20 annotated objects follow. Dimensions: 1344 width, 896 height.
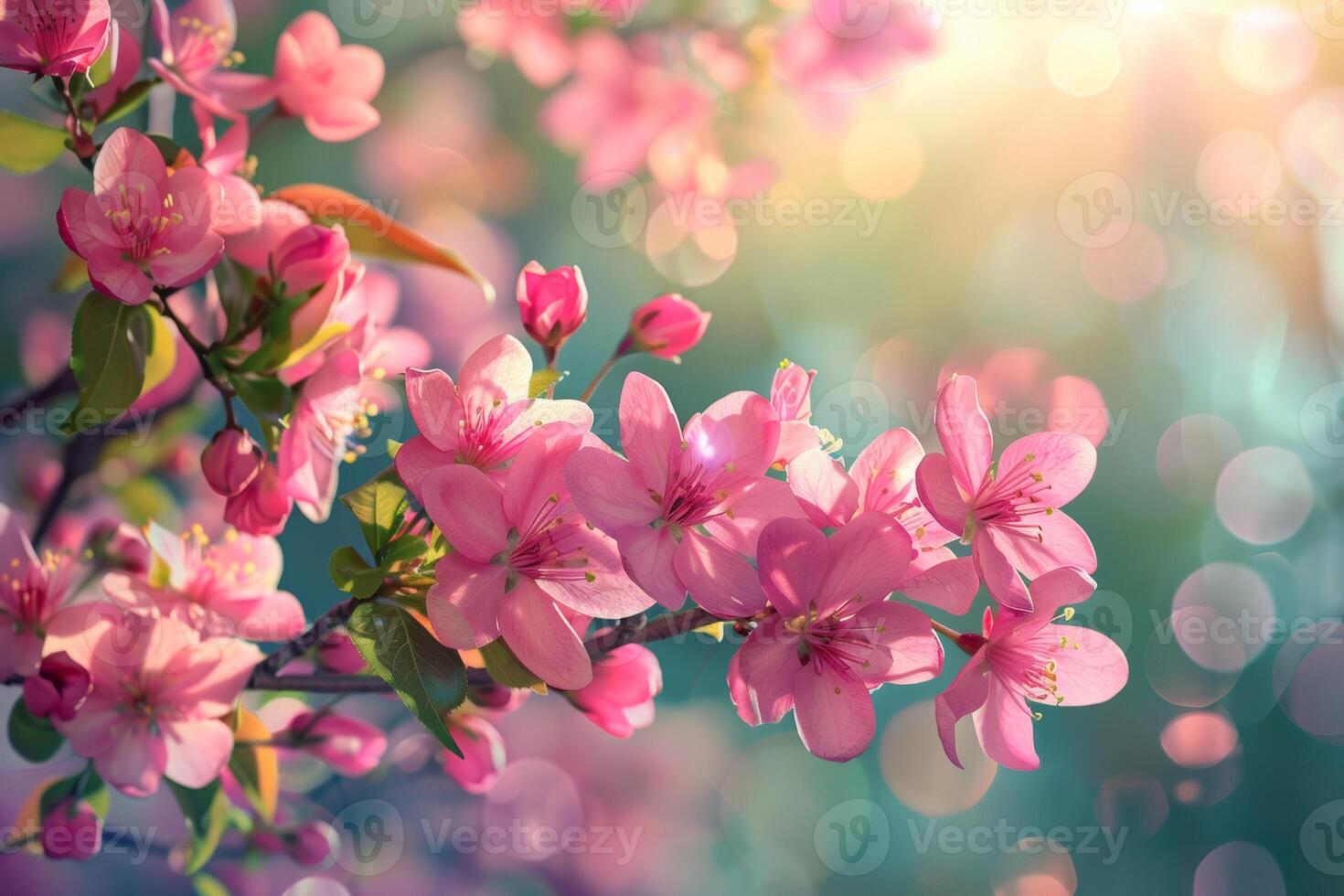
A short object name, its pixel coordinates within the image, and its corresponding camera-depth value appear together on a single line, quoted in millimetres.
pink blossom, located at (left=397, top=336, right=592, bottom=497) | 727
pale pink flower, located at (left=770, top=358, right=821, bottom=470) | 747
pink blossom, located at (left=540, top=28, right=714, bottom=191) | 1177
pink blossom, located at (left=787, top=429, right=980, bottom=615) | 720
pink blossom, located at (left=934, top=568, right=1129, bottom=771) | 721
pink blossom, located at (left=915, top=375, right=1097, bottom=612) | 724
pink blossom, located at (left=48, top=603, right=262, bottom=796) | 780
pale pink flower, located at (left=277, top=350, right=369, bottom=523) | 761
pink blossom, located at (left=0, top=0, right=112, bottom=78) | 742
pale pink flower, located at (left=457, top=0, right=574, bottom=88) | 1160
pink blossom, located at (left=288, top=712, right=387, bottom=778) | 832
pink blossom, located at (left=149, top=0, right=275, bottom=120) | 799
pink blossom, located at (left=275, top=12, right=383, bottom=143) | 814
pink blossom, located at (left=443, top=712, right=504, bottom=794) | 814
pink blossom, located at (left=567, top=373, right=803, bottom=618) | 719
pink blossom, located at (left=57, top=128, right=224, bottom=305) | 751
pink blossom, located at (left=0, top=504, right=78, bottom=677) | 790
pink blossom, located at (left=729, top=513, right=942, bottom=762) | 714
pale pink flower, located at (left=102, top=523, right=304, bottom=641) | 805
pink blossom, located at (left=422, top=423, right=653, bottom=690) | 716
